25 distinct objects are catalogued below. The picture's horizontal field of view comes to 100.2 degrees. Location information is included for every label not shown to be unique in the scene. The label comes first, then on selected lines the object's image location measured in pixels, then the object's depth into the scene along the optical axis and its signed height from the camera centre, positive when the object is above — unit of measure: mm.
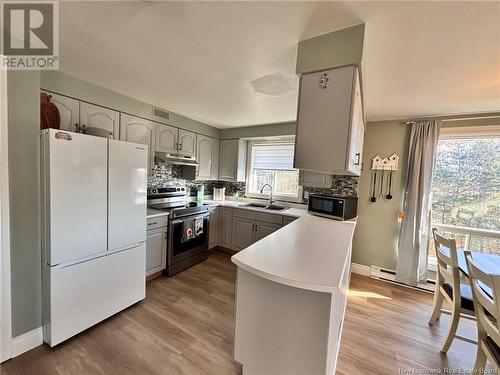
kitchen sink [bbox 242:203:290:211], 3531 -532
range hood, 2910 +186
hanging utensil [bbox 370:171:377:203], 3124 -79
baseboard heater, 2805 -1354
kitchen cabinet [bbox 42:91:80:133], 2030 +553
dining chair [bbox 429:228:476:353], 1666 -896
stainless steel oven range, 2785 -788
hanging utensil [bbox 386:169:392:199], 3029 -138
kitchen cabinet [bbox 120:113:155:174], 2578 +493
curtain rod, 2493 +865
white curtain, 2738 -249
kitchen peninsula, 1034 -723
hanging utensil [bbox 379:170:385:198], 3084 -58
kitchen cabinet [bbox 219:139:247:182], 3945 +283
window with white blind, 3814 +101
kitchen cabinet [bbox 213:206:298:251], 3242 -836
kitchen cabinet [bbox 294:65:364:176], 1249 +381
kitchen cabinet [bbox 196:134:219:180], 3721 +299
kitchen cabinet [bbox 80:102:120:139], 2211 +549
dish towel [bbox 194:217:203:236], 3117 -808
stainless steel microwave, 2496 -345
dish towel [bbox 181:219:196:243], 2912 -823
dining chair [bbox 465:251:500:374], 1104 -787
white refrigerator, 1546 -510
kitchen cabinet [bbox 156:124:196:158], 3008 +472
